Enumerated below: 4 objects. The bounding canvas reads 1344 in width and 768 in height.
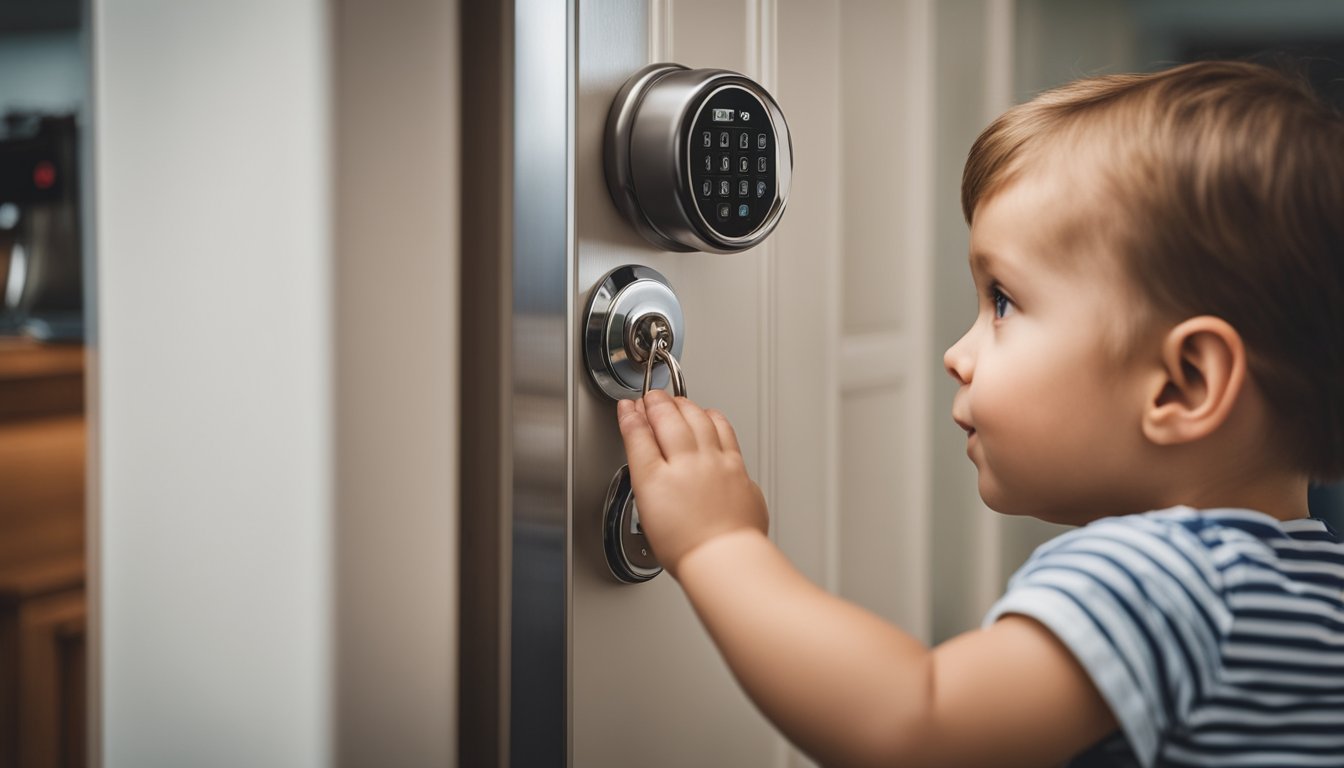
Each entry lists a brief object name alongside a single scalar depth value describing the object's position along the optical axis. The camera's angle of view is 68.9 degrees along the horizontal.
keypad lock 0.49
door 0.49
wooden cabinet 1.06
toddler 0.43
